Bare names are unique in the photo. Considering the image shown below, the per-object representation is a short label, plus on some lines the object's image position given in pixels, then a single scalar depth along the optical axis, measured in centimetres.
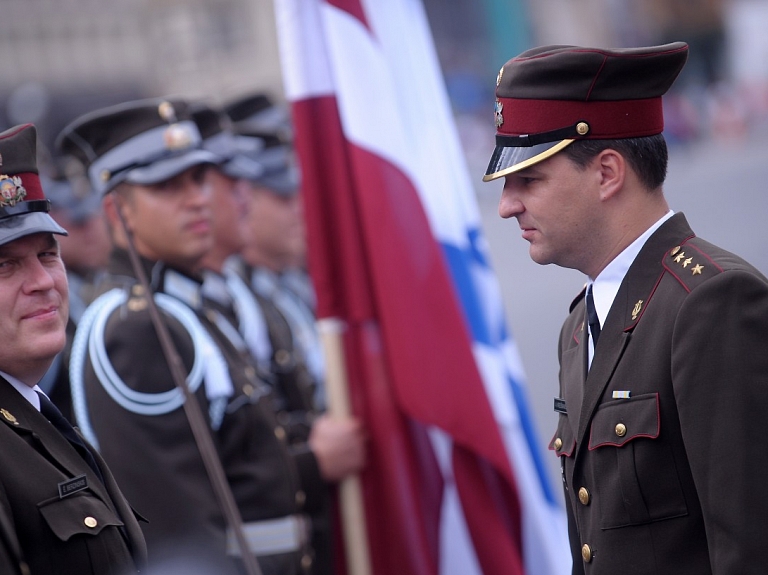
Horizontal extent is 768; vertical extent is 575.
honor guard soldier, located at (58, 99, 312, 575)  695
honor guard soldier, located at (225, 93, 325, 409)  1274
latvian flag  800
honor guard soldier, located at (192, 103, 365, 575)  828
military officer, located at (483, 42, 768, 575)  435
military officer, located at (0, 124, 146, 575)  457
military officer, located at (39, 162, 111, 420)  1446
